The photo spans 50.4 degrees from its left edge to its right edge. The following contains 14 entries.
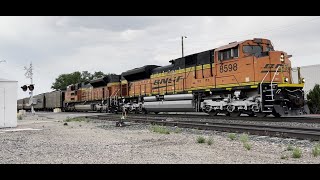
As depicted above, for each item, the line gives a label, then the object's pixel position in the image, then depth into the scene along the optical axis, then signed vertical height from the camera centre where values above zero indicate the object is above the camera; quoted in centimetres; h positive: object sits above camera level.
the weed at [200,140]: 929 -105
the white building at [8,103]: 1736 +4
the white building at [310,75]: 3288 +251
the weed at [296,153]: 675 -106
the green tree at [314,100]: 2690 +3
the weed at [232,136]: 992 -103
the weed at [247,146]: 792 -106
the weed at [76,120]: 2201 -110
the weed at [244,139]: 913 -102
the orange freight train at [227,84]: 1573 +99
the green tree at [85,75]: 10806 +895
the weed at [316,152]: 689 -105
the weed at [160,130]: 1206 -102
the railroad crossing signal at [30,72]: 5136 +479
